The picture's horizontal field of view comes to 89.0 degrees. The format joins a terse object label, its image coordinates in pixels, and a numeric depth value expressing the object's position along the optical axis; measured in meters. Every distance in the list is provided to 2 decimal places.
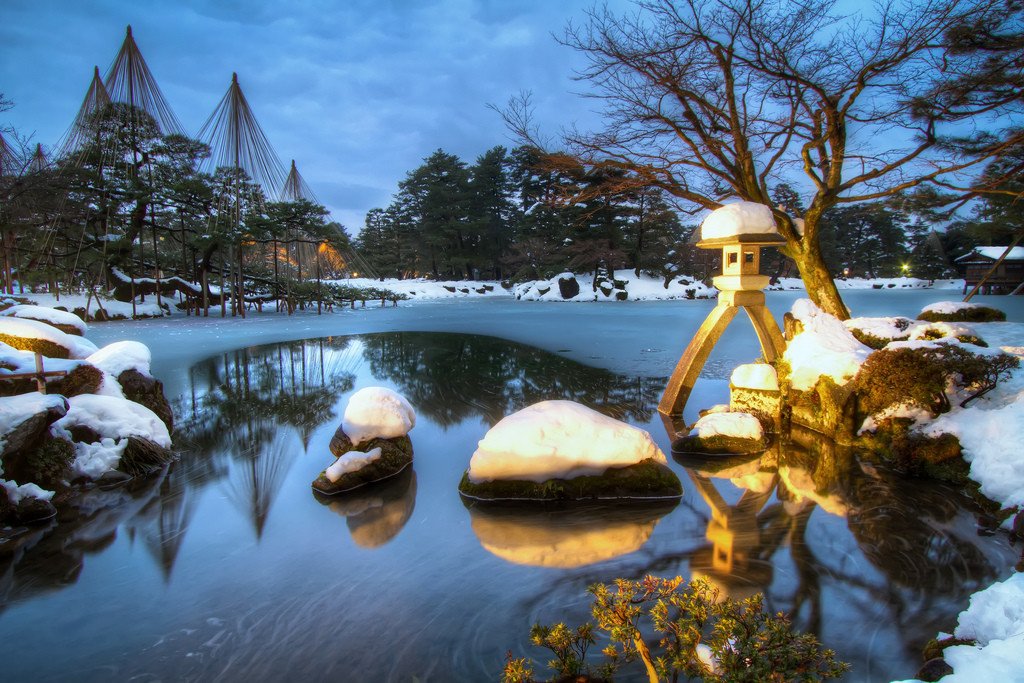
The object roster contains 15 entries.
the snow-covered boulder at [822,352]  6.23
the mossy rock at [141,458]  5.63
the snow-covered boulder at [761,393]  6.70
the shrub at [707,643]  1.63
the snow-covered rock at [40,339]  6.54
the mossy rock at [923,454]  5.04
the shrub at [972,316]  9.38
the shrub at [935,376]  5.35
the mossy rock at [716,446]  6.05
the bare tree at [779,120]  7.59
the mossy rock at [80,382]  6.10
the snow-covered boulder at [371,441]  5.33
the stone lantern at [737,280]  6.54
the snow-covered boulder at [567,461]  4.84
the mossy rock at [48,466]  4.86
